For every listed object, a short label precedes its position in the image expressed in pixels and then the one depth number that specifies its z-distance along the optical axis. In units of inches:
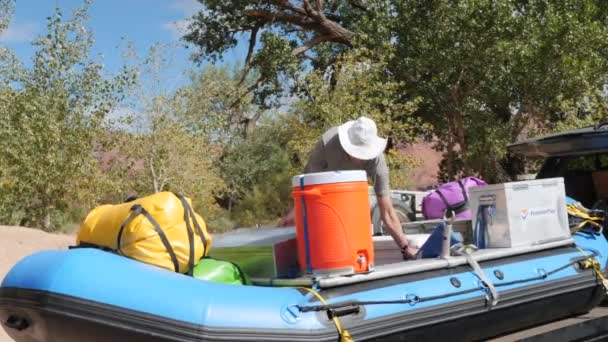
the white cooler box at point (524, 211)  224.8
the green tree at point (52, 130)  637.3
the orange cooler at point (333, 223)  186.9
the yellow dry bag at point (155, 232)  184.5
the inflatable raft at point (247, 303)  168.9
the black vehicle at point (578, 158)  268.2
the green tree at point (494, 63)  689.6
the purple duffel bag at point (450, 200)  274.1
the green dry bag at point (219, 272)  192.9
